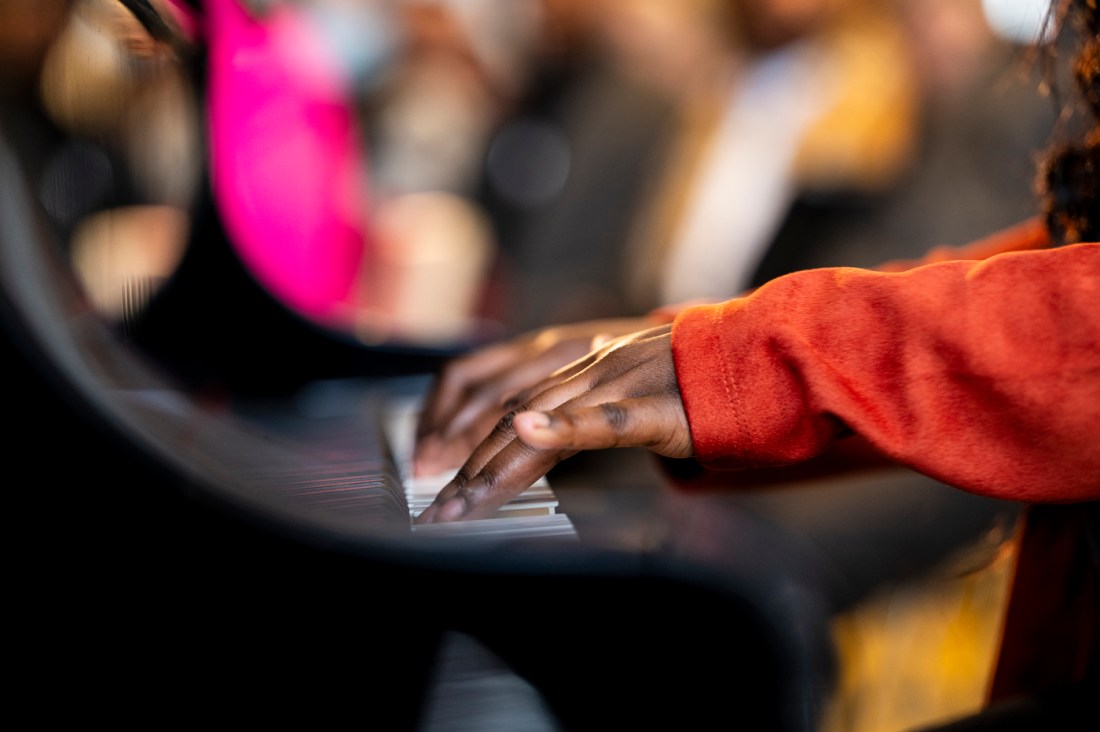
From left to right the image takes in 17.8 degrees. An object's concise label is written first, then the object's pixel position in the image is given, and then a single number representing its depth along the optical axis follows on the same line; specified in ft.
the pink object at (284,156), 8.27
